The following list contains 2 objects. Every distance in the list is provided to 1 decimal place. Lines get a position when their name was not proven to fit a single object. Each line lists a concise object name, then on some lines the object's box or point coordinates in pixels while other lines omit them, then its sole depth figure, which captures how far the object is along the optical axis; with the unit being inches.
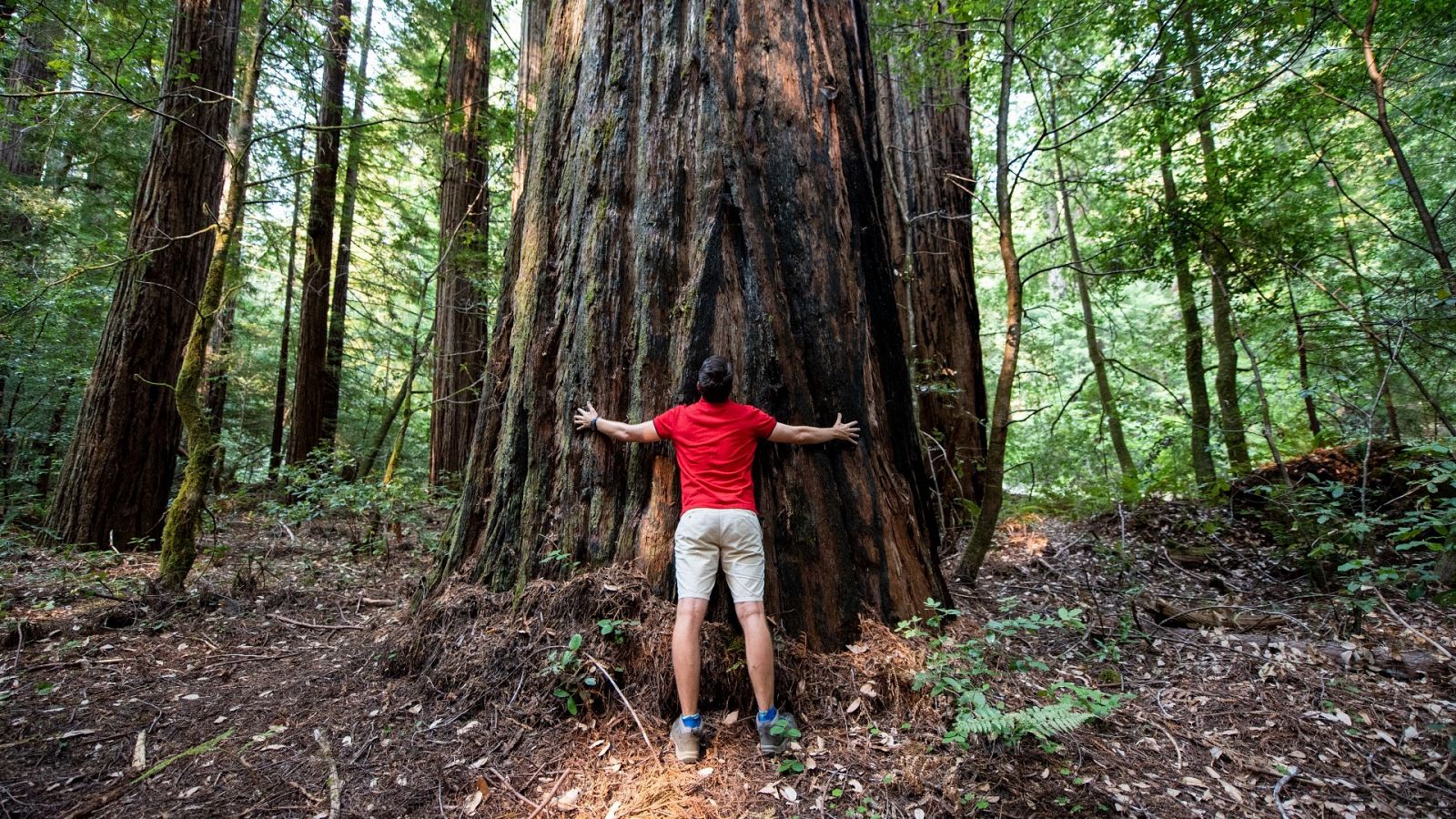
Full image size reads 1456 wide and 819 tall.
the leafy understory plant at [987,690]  99.3
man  112.5
